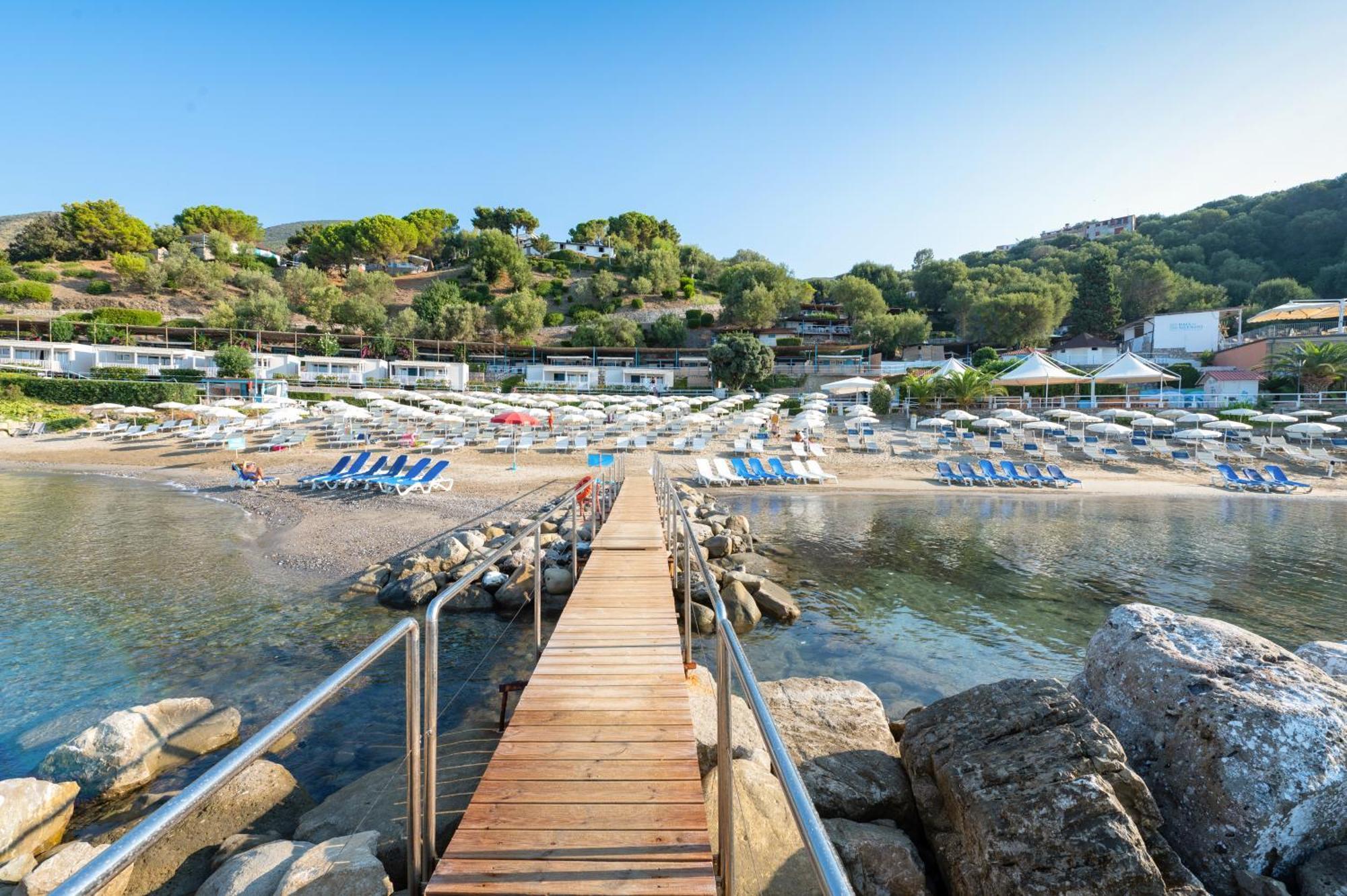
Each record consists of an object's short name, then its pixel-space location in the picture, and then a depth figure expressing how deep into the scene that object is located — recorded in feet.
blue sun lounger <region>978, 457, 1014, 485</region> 72.38
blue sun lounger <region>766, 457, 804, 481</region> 72.33
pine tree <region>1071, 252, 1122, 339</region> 208.43
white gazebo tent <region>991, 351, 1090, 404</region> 101.76
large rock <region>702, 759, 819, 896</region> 9.93
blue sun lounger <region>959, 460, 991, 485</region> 72.84
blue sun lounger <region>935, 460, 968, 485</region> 73.92
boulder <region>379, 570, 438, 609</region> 30.48
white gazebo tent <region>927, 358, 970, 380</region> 113.50
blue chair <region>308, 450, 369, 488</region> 62.28
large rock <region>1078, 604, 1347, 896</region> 10.19
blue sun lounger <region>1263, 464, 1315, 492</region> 67.36
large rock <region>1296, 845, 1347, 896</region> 9.38
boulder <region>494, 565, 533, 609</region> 30.25
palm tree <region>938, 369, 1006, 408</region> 111.24
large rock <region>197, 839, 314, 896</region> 9.34
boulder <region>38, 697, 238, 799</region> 15.61
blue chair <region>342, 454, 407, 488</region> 61.72
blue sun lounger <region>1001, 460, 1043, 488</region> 71.67
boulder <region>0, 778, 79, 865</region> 12.94
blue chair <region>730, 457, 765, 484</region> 71.61
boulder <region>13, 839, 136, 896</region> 10.45
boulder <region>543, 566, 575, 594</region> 29.86
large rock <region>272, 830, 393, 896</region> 8.74
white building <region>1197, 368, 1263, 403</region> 118.32
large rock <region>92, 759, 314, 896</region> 11.43
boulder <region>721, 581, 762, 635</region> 28.25
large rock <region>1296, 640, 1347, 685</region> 15.06
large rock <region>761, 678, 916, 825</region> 12.53
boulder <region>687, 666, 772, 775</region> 13.44
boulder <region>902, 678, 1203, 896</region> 8.95
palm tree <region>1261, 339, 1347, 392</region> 107.24
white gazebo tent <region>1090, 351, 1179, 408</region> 97.91
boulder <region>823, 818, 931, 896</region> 10.41
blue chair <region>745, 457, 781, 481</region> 71.87
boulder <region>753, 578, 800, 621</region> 29.68
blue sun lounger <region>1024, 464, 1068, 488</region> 71.20
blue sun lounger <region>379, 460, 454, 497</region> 59.41
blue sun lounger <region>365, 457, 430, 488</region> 60.80
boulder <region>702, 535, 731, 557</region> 39.55
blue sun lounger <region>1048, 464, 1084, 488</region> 70.95
